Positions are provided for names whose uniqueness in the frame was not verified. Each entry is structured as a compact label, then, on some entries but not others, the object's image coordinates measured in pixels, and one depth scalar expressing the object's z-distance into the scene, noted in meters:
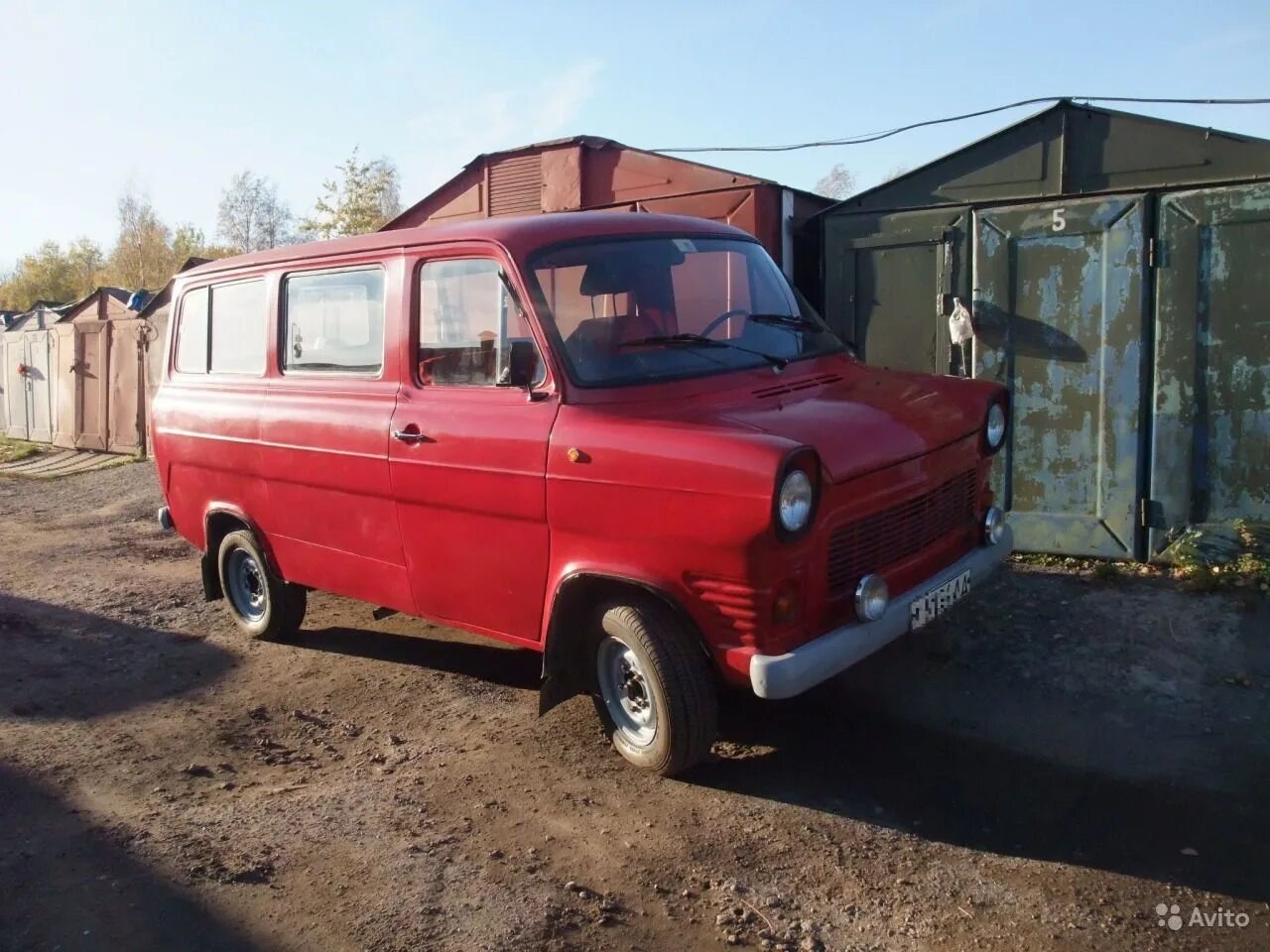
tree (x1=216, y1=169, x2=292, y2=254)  53.03
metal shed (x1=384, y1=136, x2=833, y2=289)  7.44
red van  3.57
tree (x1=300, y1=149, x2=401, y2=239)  34.47
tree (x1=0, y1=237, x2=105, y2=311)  47.44
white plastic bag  6.66
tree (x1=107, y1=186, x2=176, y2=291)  45.28
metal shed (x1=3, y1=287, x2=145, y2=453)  14.73
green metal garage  5.95
